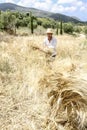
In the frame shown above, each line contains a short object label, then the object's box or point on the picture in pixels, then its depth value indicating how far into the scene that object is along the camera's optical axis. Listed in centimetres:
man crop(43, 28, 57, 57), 303
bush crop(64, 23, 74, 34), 2279
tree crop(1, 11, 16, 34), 1560
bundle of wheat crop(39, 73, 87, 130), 168
